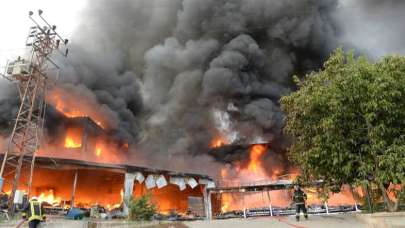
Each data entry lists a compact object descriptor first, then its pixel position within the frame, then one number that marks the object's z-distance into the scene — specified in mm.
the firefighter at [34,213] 7504
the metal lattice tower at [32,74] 18866
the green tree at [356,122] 7188
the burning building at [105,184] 15961
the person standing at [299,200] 11094
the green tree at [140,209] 11508
